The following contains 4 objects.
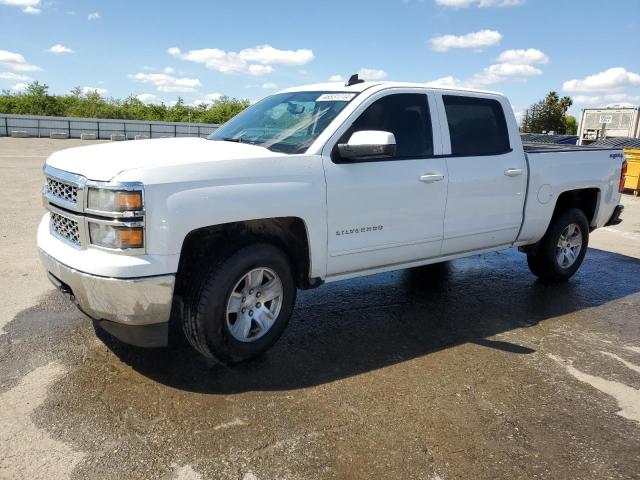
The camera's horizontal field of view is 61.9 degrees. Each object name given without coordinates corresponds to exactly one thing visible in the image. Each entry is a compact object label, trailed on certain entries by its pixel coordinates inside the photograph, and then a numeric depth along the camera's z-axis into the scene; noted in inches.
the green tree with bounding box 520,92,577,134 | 2874.0
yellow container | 594.6
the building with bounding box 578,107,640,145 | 1893.5
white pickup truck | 123.0
